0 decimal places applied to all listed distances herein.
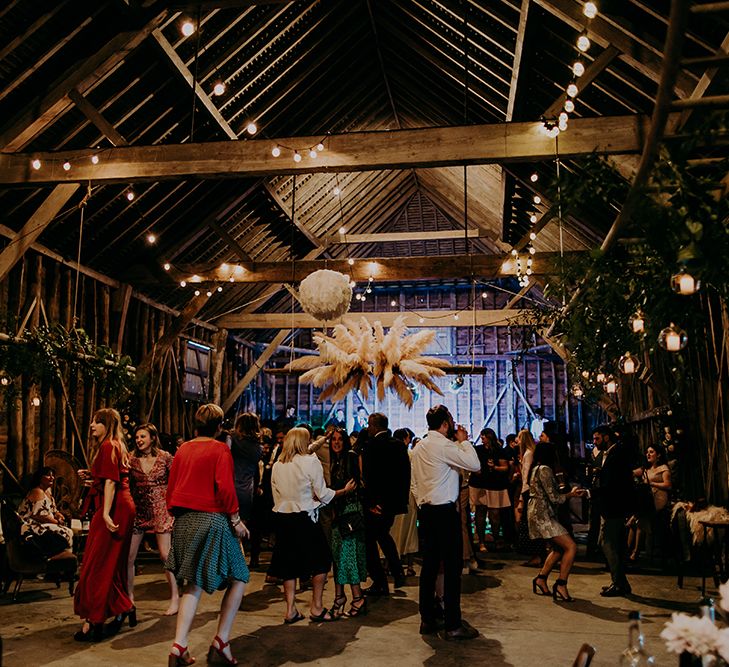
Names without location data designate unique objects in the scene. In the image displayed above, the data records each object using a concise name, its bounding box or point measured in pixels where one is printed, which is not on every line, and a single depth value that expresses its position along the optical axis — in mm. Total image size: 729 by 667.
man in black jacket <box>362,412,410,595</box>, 5938
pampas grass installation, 6656
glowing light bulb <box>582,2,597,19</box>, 3828
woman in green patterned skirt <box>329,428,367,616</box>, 5383
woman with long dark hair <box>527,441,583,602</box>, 5973
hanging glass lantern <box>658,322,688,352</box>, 4215
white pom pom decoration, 6555
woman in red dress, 4555
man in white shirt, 4684
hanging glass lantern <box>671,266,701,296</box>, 3904
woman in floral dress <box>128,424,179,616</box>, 5418
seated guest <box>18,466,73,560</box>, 6094
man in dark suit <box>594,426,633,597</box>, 6109
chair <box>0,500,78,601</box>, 5955
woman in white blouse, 4938
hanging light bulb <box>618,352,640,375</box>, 6193
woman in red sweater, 3980
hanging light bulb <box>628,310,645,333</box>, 4734
